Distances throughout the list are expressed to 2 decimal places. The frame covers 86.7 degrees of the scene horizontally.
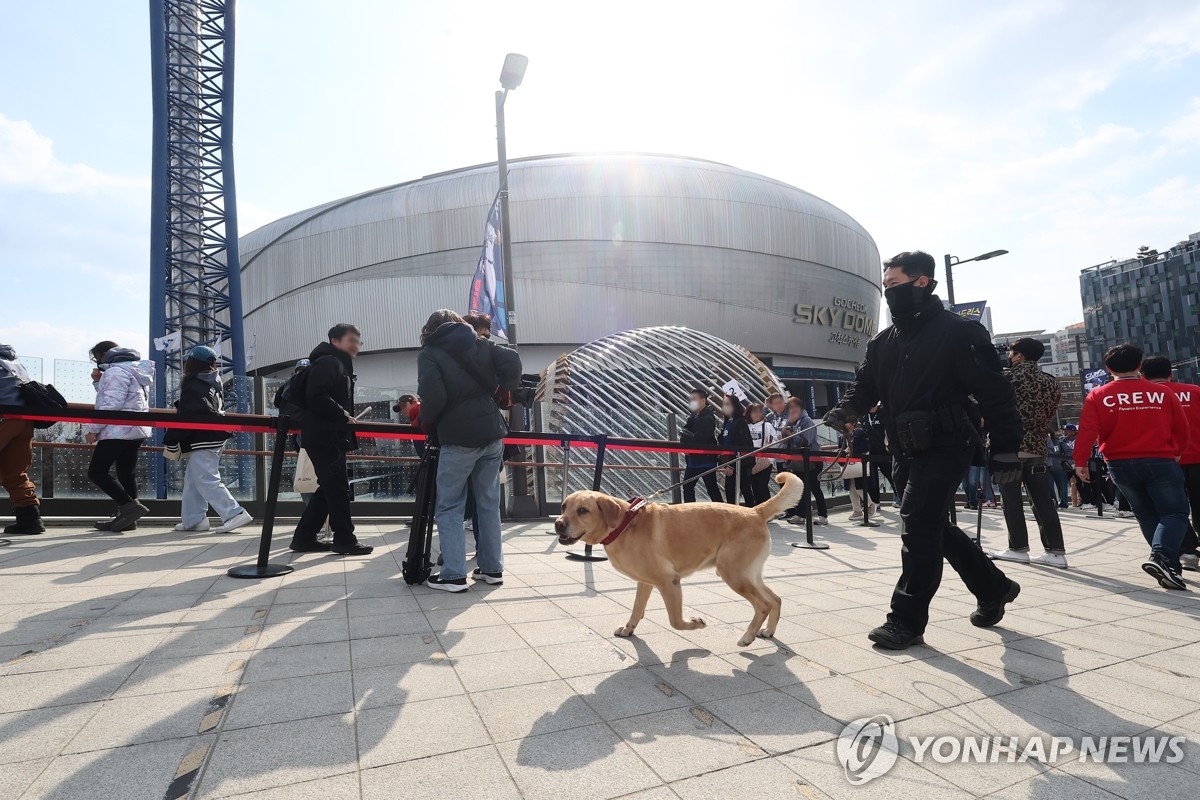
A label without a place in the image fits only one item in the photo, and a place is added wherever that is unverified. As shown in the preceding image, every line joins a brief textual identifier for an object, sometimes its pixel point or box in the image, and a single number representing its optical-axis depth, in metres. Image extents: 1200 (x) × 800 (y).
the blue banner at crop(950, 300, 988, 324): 14.41
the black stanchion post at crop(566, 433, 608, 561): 5.69
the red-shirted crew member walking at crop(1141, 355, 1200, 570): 5.45
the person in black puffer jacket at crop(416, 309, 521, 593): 4.42
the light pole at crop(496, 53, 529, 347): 10.45
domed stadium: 38.19
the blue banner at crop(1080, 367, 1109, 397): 12.12
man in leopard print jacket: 5.64
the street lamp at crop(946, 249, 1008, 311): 16.42
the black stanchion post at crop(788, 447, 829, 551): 6.89
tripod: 4.61
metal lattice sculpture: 11.78
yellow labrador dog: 3.32
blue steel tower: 24.44
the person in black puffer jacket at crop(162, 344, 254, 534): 6.35
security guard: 3.31
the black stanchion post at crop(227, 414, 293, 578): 4.65
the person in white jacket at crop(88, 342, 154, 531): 6.56
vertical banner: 10.71
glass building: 84.38
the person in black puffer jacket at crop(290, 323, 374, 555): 5.26
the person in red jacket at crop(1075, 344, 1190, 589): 4.88
